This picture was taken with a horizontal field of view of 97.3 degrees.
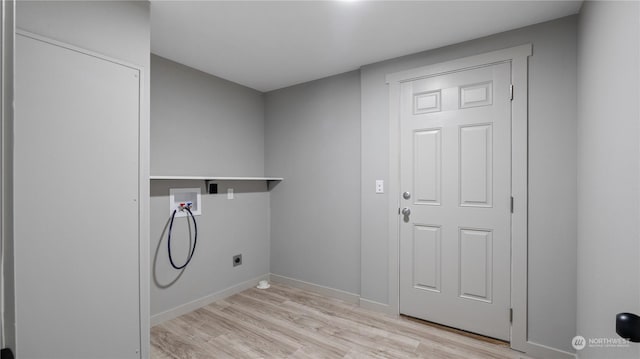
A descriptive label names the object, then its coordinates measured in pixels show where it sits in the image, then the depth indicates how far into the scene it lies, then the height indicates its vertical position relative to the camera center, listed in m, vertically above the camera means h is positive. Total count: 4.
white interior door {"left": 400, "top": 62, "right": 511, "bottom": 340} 2.17 -0.17
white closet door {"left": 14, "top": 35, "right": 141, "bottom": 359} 1.36 -0.15
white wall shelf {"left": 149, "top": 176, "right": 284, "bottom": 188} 2.62 +0.00
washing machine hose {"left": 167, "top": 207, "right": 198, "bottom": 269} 2.59 -0.59
